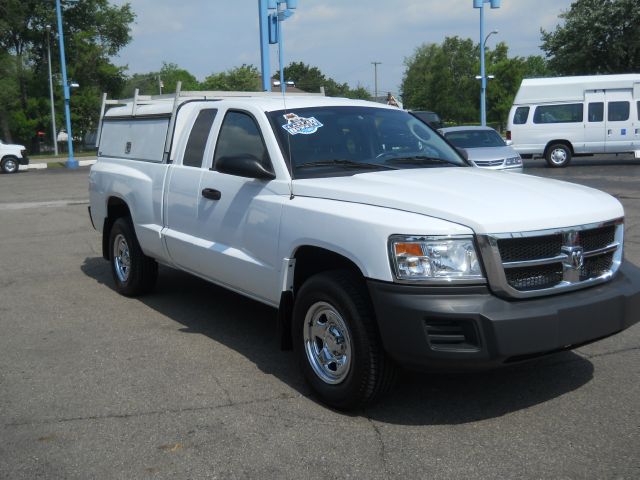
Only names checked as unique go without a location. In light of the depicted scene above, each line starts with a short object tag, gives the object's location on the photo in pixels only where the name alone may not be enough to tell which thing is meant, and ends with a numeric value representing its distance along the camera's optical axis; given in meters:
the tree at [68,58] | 57.19
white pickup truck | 3.79
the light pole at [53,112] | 51.75
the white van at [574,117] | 22.52
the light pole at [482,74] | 34.19
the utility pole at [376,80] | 97.69
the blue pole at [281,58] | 25.03
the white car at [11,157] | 31.70
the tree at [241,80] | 70.88
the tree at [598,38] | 37.44
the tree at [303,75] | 107.60
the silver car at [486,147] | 15.48
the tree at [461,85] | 55.00
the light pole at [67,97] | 32.69
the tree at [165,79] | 101.31
